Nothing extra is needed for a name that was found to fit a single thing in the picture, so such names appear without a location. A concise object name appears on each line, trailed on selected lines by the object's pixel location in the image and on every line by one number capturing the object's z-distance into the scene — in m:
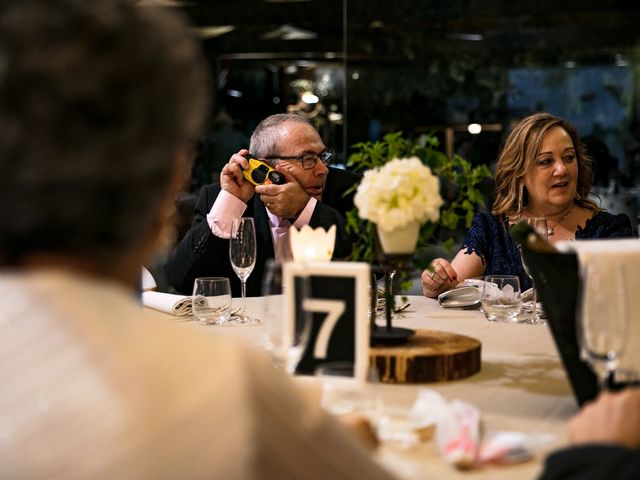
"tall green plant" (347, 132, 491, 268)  2.10
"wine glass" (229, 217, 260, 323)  2.77
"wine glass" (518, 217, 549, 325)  2.78
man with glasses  3.61
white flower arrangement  1.95
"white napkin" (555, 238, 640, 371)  1.56
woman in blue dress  3.73
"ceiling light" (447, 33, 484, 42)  6.13
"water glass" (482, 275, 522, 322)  2.79
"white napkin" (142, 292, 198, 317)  2.87
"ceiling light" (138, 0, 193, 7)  6.60
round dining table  1.46
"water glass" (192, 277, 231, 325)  2.74
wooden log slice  2.02
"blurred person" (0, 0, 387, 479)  0.95
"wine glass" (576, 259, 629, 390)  1.52
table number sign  1.81
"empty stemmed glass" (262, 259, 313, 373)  1.58
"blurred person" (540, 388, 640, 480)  1.20
